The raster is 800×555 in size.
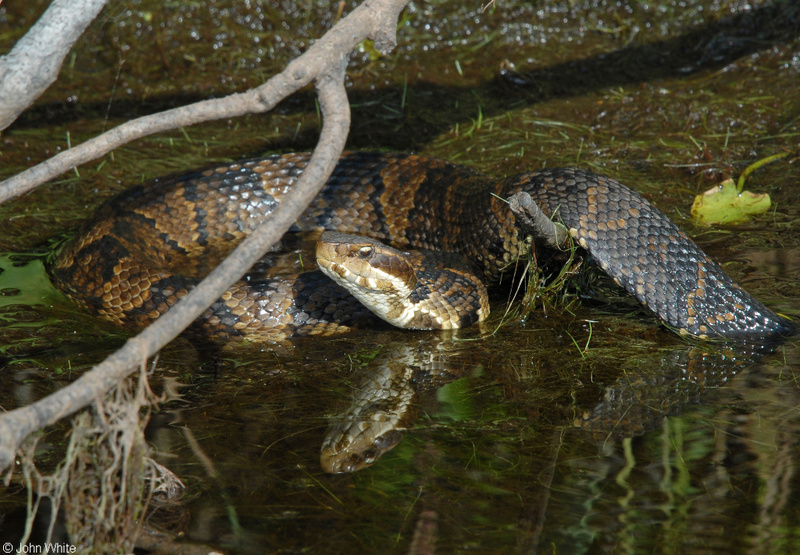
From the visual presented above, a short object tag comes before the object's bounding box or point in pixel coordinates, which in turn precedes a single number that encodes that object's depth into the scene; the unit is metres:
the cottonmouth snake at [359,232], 7.77
